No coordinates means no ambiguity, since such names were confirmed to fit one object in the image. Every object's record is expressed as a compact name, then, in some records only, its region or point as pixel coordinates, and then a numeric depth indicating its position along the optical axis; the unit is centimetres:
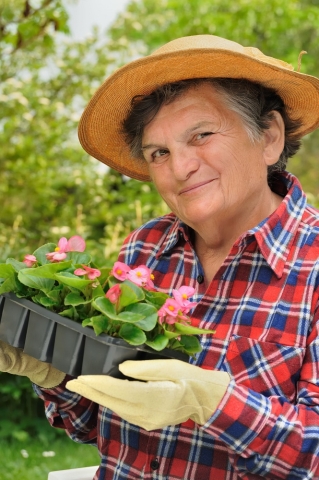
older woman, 128
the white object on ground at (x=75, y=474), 155
